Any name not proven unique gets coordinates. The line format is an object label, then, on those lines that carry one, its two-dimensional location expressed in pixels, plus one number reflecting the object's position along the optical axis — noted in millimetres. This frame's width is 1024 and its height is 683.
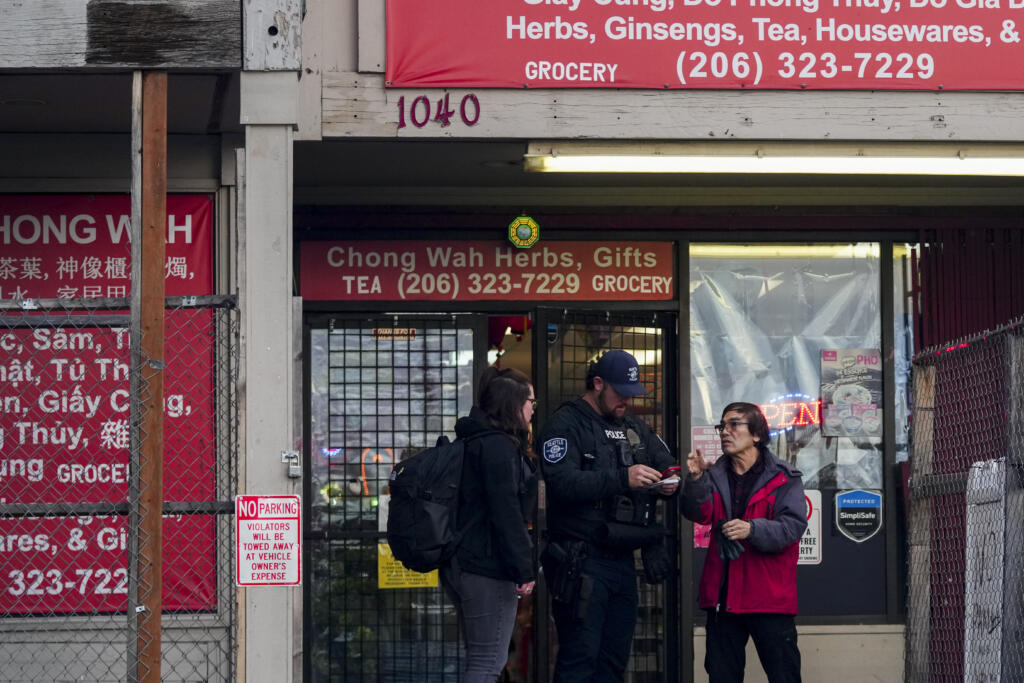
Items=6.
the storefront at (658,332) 17297
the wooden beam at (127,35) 11953
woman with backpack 13125
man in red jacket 14133
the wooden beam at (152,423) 11242
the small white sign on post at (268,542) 11445
